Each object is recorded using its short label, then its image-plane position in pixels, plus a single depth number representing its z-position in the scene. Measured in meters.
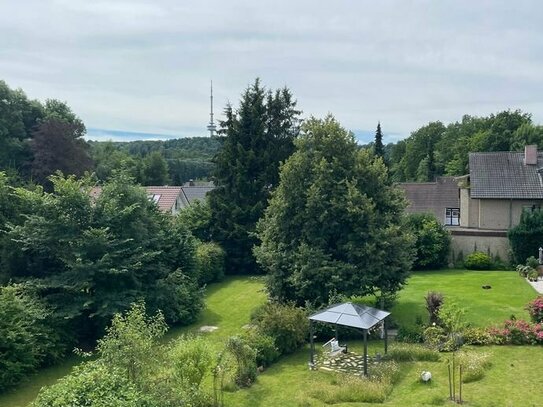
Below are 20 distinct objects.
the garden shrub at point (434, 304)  19.64
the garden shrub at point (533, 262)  29.05
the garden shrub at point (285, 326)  18.47
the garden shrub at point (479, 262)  31.77
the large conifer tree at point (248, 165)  33.62
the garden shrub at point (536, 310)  19.72
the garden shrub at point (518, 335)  18.34
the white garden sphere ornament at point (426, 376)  15.05
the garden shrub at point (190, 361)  12.69
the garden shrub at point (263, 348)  17.12
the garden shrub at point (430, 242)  32.09
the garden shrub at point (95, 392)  9.66
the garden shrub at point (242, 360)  15.15
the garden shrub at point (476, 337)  18.36
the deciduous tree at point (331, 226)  20.45
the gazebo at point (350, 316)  16.66
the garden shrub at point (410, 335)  18.94
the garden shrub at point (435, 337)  18.02
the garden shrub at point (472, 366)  14.35
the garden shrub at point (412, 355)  17.19
